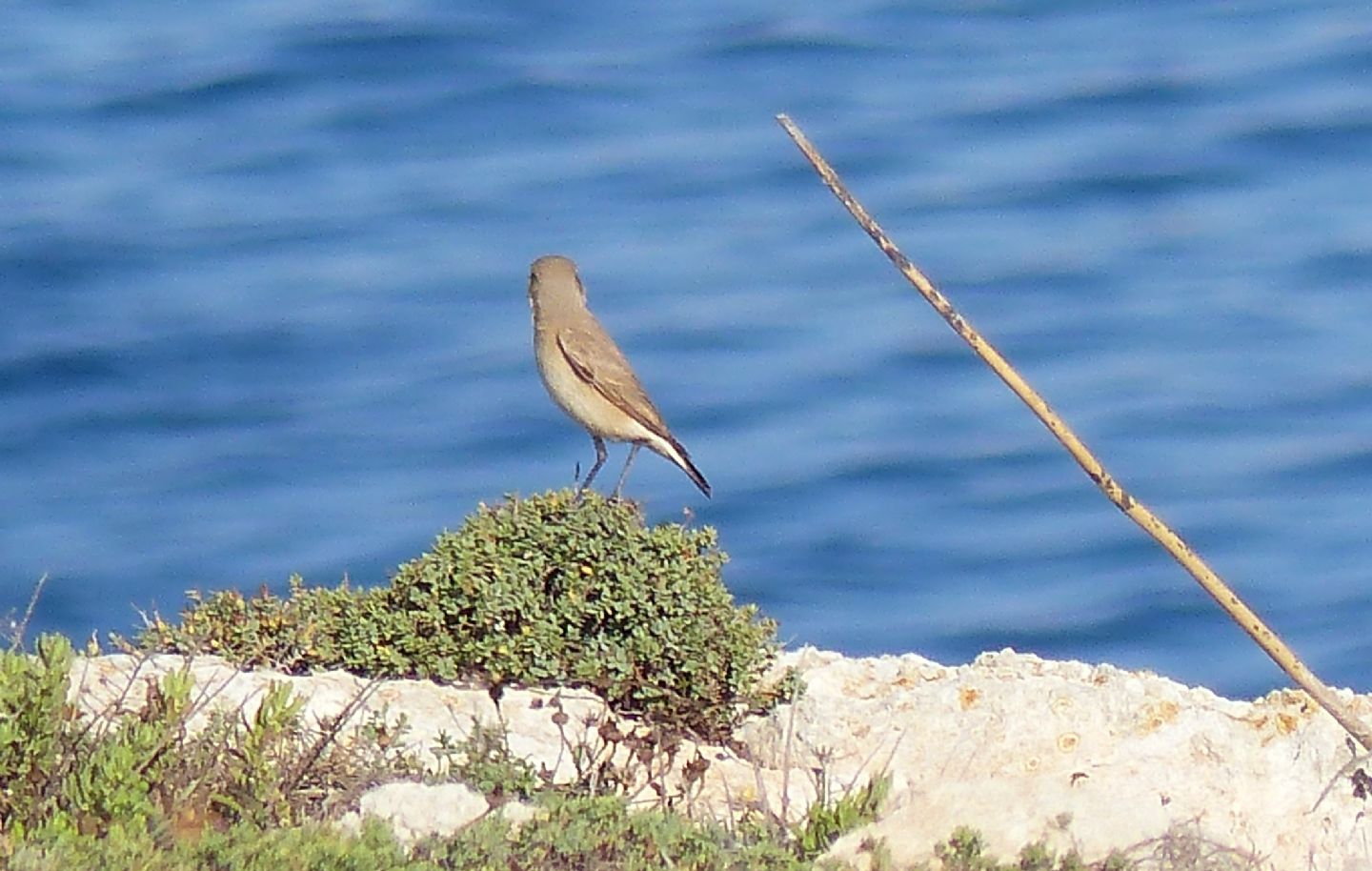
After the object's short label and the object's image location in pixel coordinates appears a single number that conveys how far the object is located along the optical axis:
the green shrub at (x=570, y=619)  15.67
